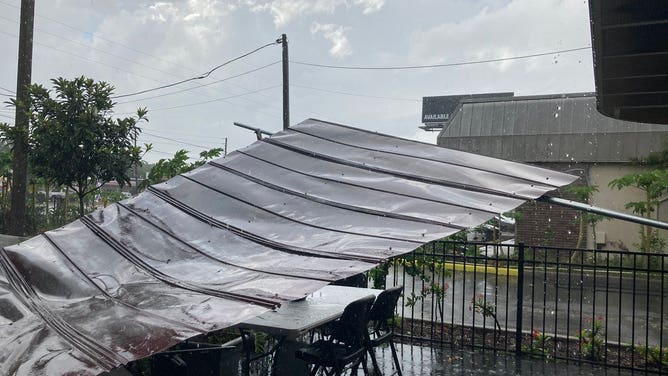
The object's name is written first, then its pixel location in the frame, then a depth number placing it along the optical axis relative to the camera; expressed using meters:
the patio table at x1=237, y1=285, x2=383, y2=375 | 4.23
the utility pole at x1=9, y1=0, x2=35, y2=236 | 9.41
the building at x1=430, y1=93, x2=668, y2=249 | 15.25
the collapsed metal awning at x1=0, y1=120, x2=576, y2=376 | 2.08
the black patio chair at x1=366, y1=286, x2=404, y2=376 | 4.93
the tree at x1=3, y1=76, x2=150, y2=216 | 7.70
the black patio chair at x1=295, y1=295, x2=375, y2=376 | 4.48
